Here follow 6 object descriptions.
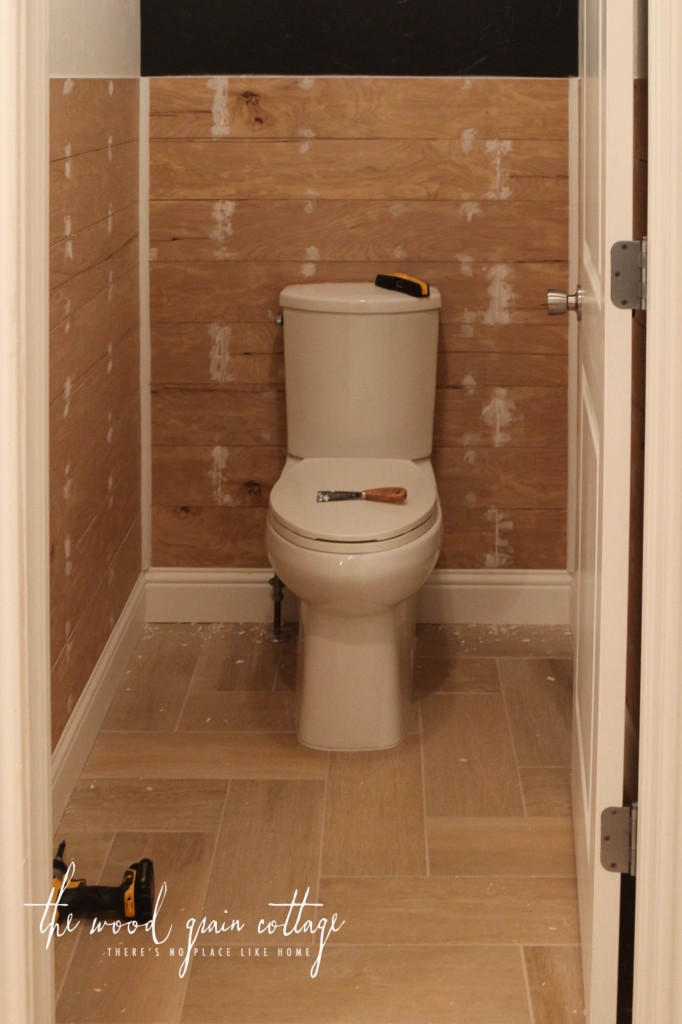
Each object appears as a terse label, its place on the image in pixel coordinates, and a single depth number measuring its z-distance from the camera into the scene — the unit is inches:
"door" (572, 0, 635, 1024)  62.7
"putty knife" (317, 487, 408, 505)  111.9
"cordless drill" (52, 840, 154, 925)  85.8
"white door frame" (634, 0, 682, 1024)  59.1
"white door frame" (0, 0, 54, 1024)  57.9
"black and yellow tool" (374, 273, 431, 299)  124.3
